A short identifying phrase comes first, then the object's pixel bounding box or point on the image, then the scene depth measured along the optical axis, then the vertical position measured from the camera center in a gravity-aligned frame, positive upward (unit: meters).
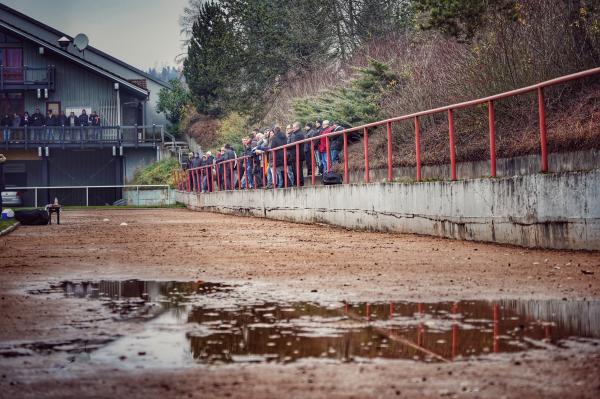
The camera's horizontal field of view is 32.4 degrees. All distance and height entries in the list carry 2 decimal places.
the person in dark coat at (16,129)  60.78 +3.95
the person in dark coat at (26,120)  60.62 +4.49
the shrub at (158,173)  59.81 +1.12
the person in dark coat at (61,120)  61.12 +4.45
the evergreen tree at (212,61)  61.84 +8.11
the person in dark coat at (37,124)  60.44 +4.23
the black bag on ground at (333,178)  23.02 +0.20
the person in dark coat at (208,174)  42.64 +0.69
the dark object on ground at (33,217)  25.70 -0.54
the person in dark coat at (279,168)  29.23 +0.58
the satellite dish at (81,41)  68.62 +10.25
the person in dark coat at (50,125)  60.47 +4.14
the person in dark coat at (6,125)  60.41 +4.26
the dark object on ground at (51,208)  26.22 -0.33
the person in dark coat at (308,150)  26.74 +0.99
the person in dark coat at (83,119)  61.34 +4.46
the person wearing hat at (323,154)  24.55 +0.83
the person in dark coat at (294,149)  27.06 +1.06
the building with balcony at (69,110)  61.72 +5.29
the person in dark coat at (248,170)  33.53 +0.64
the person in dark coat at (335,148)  24.61 +0.94
